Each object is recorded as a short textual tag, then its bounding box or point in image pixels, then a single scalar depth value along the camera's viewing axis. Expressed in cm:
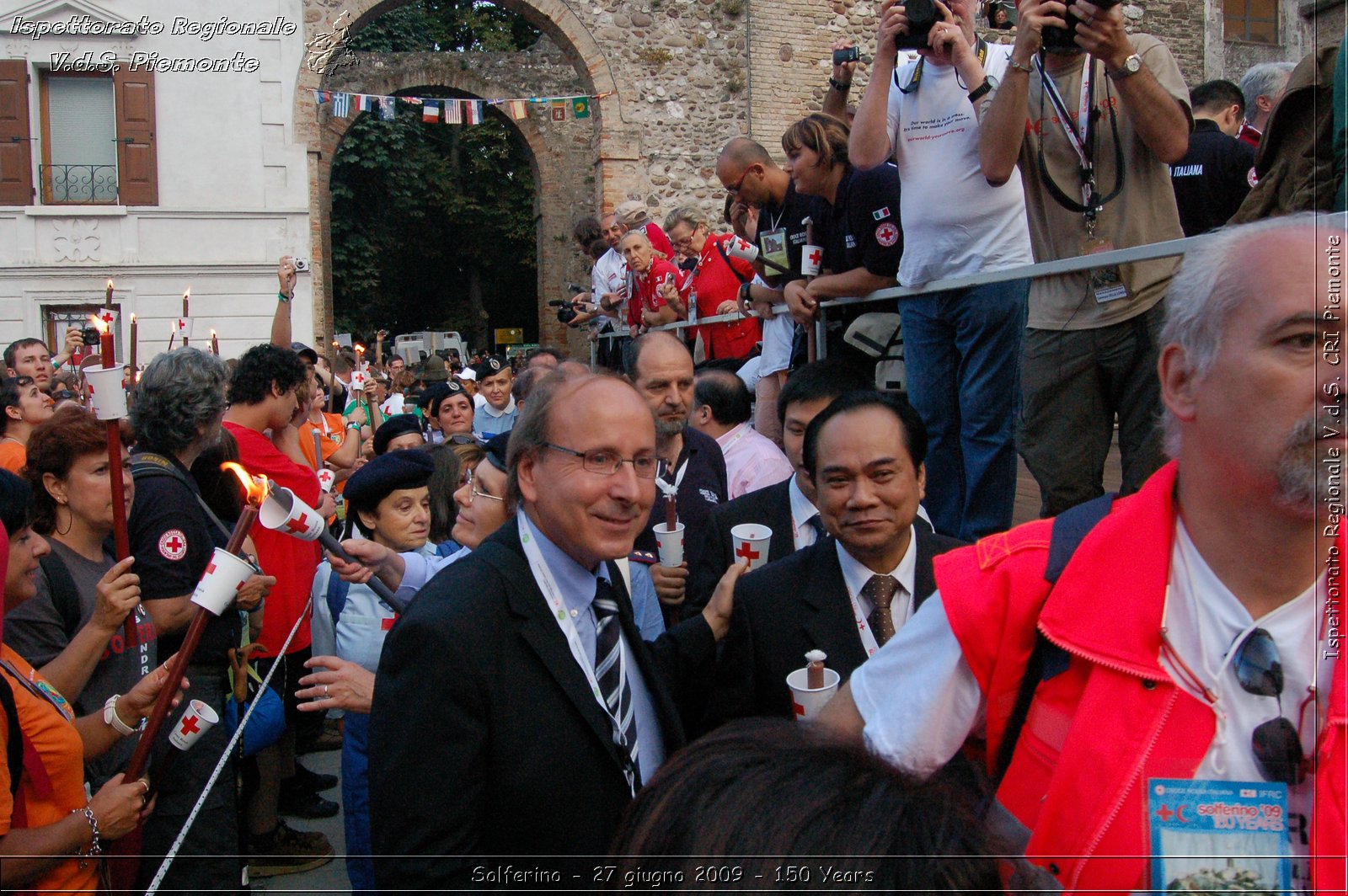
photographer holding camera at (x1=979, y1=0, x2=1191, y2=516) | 344
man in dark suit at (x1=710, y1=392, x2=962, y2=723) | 275
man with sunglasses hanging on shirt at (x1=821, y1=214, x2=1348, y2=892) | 135
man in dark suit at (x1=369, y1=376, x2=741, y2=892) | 198
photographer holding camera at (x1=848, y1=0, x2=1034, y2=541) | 405
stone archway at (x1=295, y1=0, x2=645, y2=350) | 1565
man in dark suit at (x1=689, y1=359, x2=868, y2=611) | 356
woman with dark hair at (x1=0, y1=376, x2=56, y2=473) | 558
